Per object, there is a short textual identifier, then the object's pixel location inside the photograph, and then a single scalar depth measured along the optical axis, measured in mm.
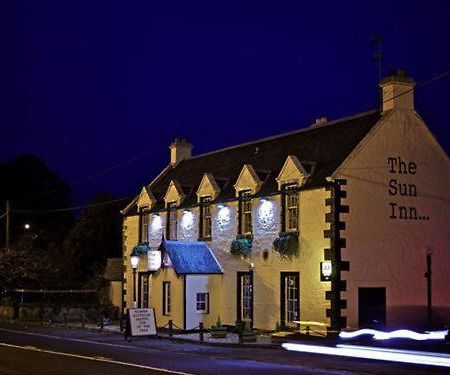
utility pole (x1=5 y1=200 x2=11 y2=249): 47194
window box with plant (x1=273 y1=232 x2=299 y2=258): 28594
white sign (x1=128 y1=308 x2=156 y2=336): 28938
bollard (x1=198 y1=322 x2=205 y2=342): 28078
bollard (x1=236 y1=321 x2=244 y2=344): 27141
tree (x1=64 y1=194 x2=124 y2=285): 57750
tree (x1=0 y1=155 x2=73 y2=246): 73062
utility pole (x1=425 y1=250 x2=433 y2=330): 27828
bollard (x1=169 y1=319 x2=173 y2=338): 29862
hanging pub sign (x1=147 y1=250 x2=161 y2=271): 34469
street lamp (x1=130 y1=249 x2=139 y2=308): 35625
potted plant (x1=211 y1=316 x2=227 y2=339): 29344
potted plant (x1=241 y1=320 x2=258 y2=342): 27250
